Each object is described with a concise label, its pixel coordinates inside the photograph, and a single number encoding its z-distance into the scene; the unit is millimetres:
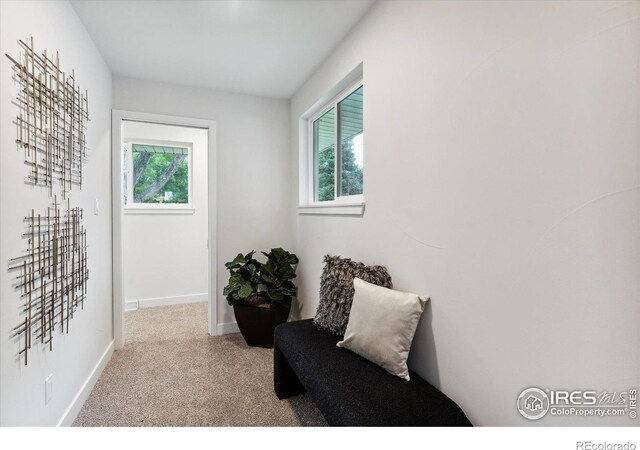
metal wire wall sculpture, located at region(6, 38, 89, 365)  1379
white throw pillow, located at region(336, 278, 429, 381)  1454
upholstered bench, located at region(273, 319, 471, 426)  1184
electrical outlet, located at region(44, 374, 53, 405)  1547
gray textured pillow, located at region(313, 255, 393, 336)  1805
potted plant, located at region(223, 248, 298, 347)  2875
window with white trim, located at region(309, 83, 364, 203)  2363
